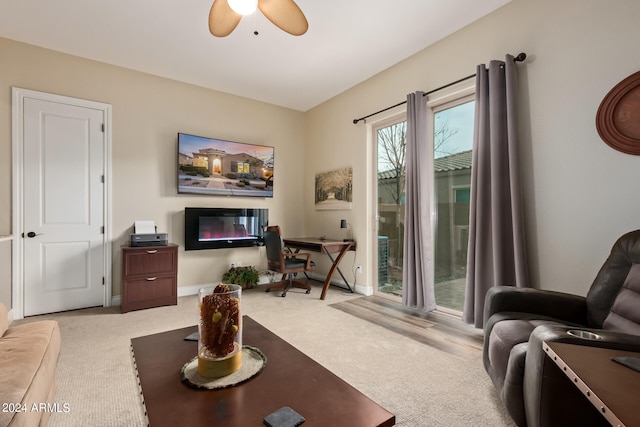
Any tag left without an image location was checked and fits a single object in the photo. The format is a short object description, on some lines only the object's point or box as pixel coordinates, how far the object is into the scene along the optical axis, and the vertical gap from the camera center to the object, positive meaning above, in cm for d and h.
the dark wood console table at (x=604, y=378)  76 -49
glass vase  120 -46
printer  354 -20
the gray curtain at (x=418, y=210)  332 +6
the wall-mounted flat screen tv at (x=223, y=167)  420 +73
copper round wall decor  200 +65
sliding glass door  319 +20
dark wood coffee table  98 -63
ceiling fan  193 +137
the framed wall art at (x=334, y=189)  448 +41
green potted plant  440 -85
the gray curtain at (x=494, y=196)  250 +16
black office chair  404 -60
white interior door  332 +15
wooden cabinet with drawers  344 -67
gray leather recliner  125 -60
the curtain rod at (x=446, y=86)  255 +132
